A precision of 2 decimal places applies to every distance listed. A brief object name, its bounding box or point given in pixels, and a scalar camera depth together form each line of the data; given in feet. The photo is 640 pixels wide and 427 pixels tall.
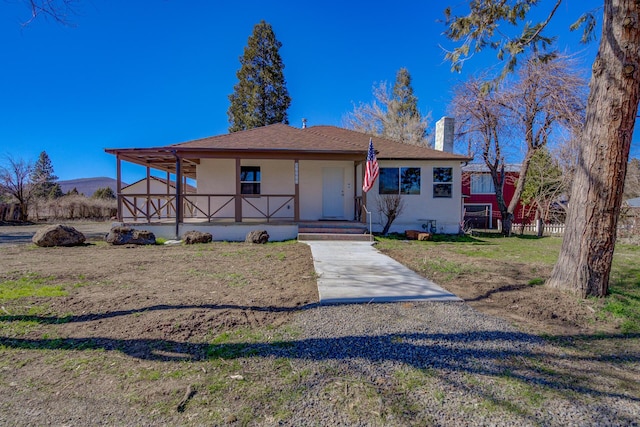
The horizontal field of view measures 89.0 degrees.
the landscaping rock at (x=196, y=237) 32.63
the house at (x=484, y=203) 78.28
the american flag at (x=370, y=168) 32.81
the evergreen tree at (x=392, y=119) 82.69
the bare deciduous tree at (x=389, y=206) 38.73
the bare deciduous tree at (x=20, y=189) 71.31
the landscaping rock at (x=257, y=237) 33.33
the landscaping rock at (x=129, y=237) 31.24
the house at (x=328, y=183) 40.86
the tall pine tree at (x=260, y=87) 84.02
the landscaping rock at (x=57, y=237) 29.96
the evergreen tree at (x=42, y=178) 76.64
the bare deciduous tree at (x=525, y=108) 43.14
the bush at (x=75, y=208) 77.15
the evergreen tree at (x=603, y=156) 13.02
